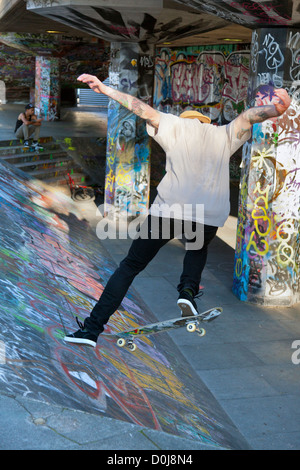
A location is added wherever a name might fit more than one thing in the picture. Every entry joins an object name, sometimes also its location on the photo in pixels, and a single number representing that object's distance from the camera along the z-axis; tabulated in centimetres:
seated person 1995
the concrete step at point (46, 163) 1872
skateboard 566
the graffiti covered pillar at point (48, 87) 3033
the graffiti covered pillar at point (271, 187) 984
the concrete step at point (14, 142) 1928
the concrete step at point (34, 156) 1859
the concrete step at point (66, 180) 1904
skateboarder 504
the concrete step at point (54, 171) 1877
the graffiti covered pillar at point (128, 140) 1533
